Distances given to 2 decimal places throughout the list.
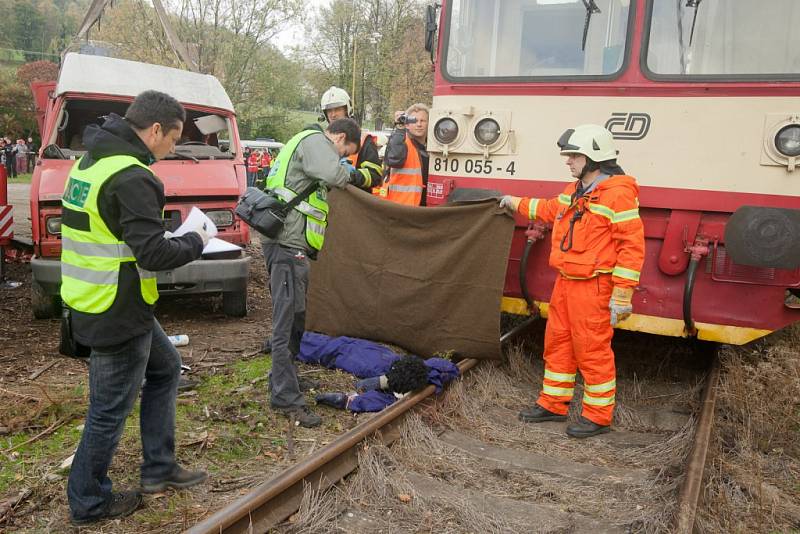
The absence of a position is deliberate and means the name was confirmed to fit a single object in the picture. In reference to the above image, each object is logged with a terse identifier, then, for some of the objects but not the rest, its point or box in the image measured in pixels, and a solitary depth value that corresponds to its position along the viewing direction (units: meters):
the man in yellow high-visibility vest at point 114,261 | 2.98
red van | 6.58
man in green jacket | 4.65
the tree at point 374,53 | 31.11
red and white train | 4.95
